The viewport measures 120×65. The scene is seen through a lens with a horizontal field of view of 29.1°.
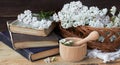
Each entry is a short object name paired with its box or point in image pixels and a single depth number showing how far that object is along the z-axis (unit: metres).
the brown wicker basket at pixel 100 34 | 0.84
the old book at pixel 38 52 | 0.85
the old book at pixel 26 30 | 0.88
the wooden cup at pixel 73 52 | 0.82
